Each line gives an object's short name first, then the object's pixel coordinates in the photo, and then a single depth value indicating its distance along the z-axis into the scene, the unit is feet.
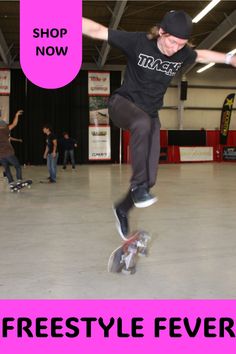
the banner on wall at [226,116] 65.16
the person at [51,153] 34.14
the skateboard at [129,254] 10.59
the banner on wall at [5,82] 65.00
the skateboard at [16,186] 28.66
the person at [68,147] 53.52
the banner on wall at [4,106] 64.39
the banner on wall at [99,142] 67.51
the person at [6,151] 27.89
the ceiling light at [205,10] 41.94
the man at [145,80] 8.53
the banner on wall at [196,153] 69.10
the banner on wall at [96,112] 67.46
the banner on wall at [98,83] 67.62
